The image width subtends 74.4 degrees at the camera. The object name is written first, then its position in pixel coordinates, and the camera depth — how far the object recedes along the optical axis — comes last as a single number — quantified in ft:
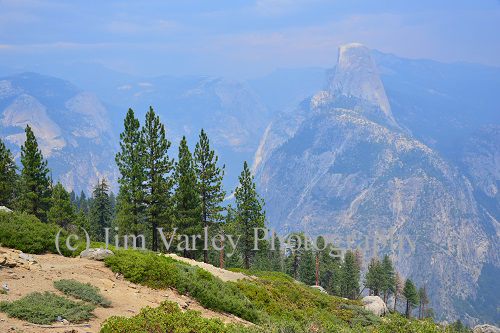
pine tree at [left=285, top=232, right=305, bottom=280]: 195.10
